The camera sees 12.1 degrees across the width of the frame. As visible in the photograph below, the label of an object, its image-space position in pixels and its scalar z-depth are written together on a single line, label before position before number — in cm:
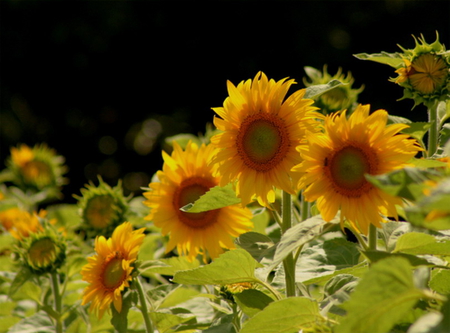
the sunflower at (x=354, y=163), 326
